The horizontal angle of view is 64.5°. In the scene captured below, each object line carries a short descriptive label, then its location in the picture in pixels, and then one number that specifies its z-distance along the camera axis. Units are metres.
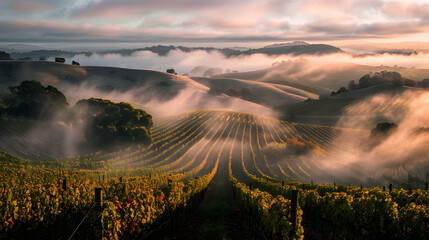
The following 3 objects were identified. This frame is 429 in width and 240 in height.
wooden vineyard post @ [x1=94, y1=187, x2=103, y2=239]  13.66
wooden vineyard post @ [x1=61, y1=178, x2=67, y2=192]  17.23
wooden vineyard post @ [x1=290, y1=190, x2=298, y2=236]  13.71
